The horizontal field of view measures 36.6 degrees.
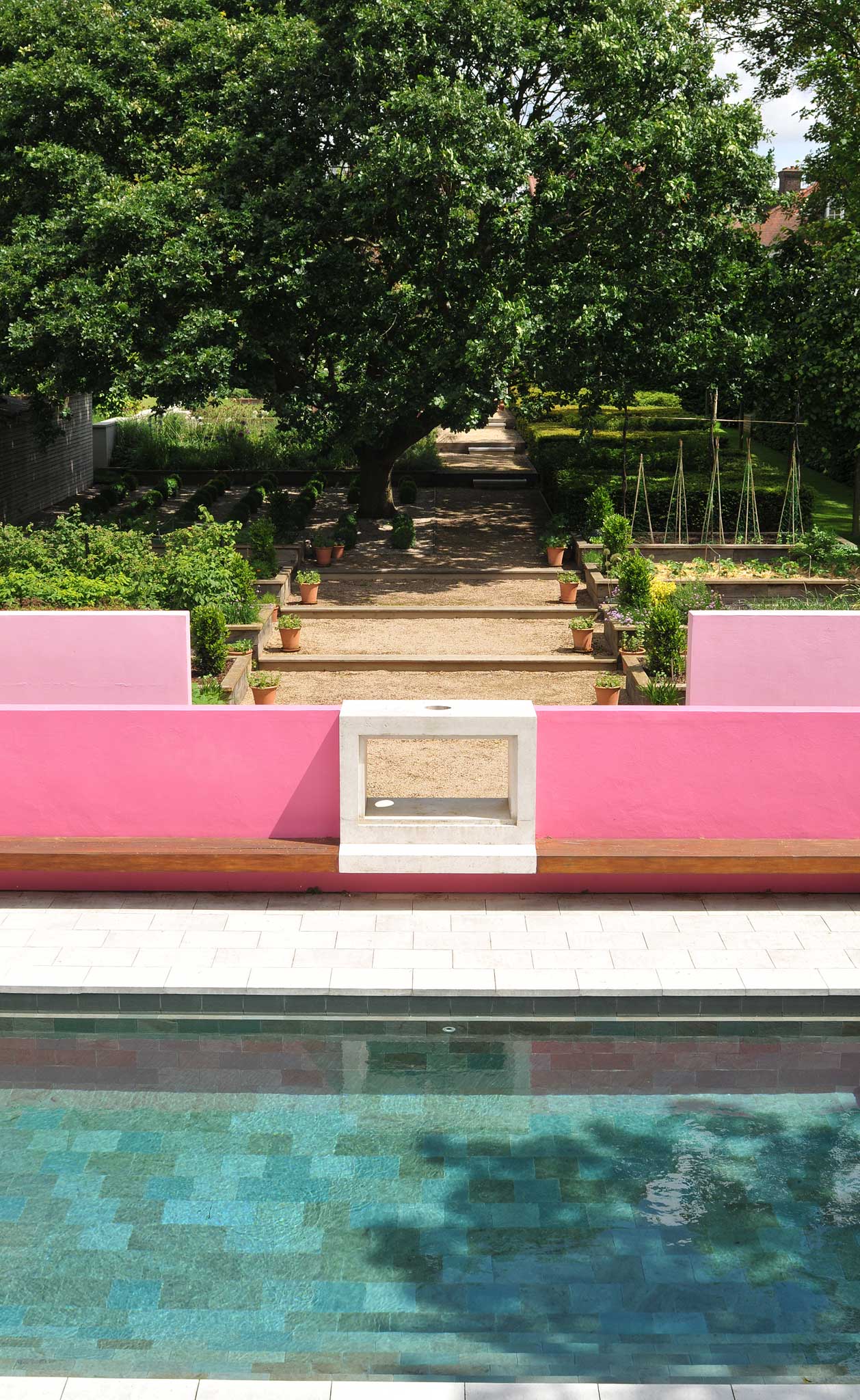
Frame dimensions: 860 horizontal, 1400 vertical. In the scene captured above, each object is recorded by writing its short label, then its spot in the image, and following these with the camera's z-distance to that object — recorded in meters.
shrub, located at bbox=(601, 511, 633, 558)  18.05
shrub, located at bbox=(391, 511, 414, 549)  20.33
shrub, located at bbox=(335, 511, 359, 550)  20.16
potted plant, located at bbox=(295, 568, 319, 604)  17.17
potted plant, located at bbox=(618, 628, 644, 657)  14.98
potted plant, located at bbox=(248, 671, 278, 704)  13.43
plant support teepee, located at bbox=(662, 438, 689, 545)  18.89
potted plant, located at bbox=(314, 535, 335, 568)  19.17
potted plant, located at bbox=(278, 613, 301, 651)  15.52
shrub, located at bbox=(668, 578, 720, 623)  14.95
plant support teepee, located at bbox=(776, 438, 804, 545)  18.64
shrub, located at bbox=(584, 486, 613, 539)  19.34
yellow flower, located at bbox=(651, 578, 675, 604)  15.09
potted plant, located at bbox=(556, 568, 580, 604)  17.34
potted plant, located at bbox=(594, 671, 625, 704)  13.19
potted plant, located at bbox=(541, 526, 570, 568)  19.16
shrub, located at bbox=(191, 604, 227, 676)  13.45
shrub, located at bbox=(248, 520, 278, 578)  17.73
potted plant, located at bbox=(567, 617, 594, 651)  15.47
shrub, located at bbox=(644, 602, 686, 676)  13.37
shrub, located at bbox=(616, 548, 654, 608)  15.51
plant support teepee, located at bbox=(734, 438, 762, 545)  18.84
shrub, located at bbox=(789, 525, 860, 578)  17.38
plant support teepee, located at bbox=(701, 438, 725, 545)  18.88
